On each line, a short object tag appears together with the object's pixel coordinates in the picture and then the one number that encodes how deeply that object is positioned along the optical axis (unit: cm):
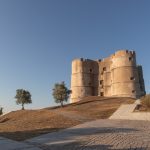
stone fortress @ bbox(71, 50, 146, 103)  3074
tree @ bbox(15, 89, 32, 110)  2918
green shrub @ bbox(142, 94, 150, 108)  1482
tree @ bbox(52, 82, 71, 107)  2640
